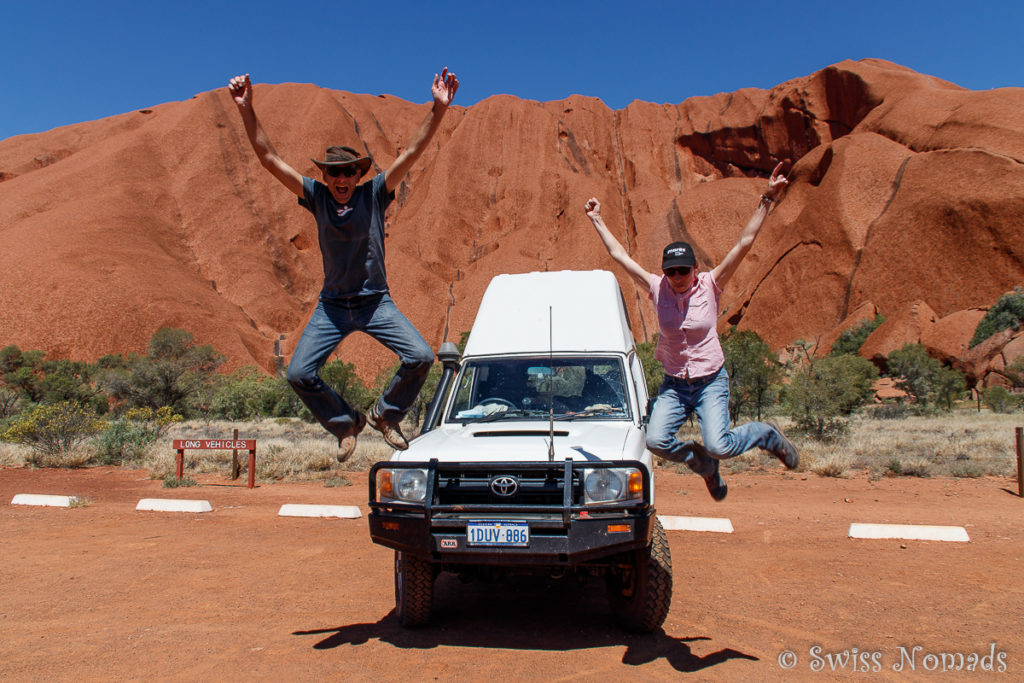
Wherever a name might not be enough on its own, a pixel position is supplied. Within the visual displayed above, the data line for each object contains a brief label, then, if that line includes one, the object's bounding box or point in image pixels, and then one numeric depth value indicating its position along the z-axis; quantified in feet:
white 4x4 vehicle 14.62
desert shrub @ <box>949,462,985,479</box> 43.68
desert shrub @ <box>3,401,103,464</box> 53.31
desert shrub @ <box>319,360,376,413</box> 87.71
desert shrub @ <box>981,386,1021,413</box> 92.89
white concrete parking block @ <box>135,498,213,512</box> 34.27
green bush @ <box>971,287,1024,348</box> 127.85
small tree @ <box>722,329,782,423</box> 78.46
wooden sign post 41.50
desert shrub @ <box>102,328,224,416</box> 93.76
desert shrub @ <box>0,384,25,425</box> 76.95
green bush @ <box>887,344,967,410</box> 98.27
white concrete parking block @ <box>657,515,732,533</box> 28.99
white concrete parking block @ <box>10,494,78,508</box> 35.86
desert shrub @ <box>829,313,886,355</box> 152.15
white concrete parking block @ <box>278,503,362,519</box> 32.60
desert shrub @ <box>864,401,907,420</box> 89.10
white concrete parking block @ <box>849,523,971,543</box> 26.35
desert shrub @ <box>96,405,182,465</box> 55.77
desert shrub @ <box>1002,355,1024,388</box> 106.32
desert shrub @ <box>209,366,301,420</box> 108.58
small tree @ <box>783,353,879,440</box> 63.46
